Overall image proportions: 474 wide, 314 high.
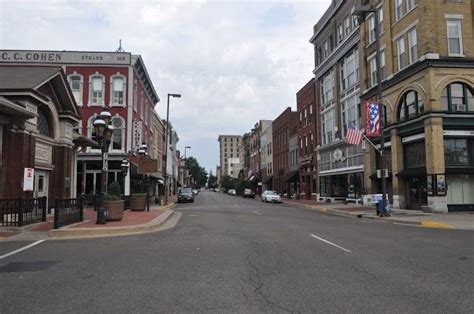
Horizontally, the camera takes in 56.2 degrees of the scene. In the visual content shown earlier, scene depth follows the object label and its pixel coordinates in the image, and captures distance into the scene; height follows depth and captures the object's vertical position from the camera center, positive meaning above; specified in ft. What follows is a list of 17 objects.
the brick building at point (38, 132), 61.98 +10.05
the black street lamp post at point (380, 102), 84.89 +17.94
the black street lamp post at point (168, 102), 137.32 +29.51
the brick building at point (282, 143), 217.77 +26.62
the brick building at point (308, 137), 176.04 +23.46
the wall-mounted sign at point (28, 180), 54.34 +1.75
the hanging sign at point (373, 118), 92.58 +15.59
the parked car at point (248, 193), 256.32 +0.12
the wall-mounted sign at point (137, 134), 135.23 +18.57
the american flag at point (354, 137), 102.27 +12.91
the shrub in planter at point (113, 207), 62.80 -1.87
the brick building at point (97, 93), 128.47 +29.55
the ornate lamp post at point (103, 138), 59.18 +7.84
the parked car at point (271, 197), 171.22 -1.72
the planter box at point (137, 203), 93.57 -1.96
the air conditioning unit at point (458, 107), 92.09 +17.66
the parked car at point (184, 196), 169.17 -0.96
